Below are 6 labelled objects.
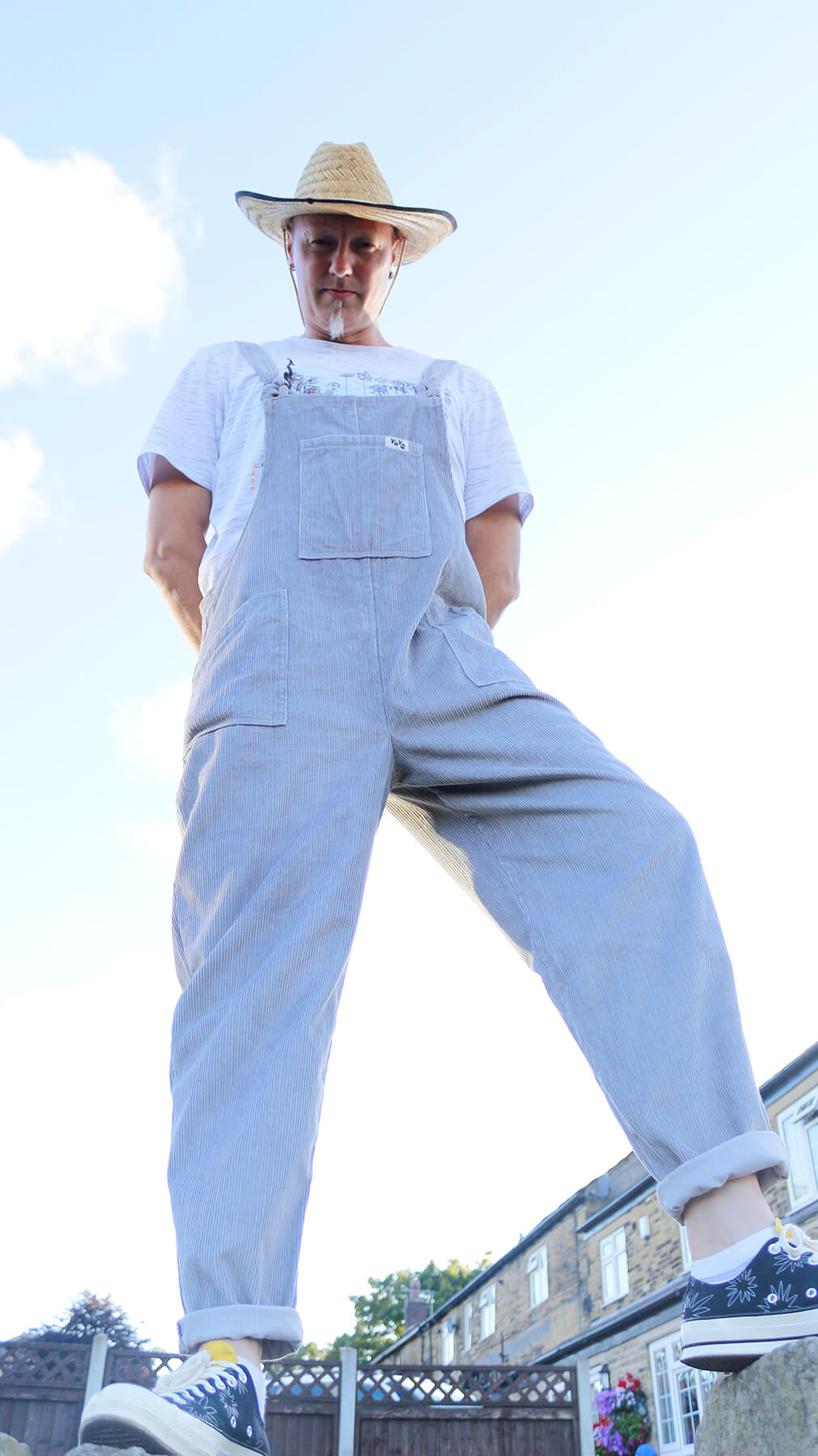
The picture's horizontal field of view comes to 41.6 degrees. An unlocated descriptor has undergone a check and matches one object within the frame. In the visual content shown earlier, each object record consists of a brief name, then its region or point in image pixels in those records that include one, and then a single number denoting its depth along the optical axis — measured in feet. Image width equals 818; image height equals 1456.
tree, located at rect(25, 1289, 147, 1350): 72.49
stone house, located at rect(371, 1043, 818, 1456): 52.13
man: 4.26
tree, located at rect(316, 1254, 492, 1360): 166.81
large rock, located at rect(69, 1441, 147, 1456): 3.73
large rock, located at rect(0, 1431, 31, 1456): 4.84
